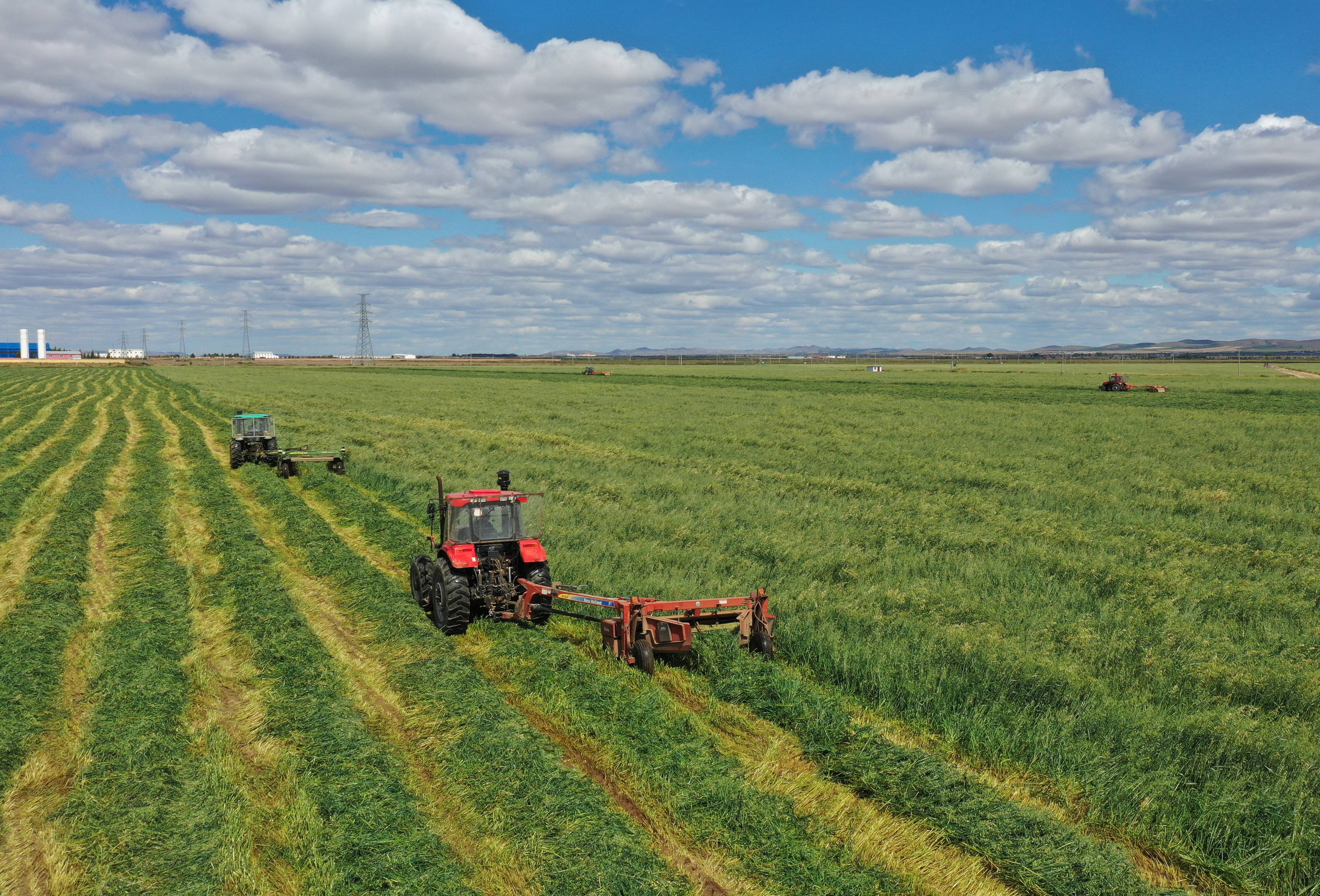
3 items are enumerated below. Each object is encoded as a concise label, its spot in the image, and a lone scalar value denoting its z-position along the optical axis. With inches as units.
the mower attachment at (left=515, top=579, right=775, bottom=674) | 395.5
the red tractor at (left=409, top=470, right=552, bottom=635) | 462.9
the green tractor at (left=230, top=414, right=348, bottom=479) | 1062.4
